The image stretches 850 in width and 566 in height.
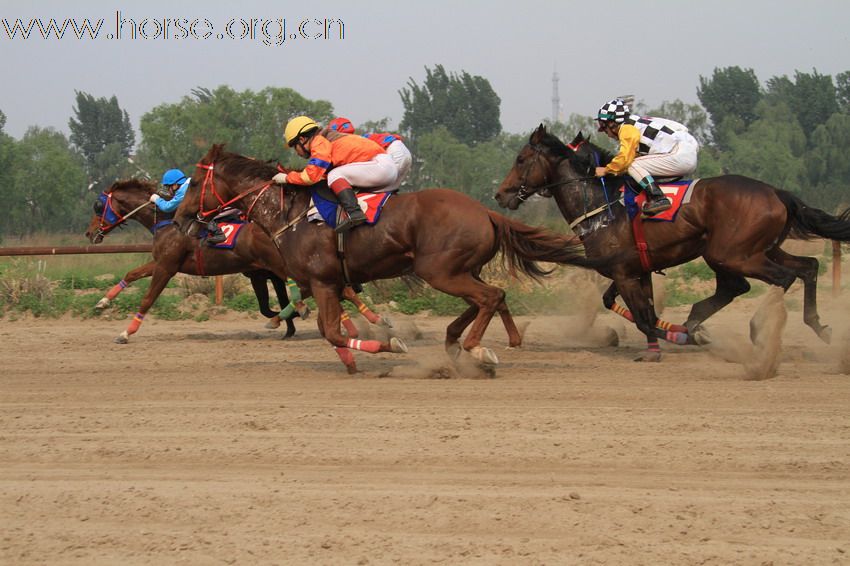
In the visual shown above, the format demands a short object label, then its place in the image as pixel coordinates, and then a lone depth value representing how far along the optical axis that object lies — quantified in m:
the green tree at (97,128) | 78.75
